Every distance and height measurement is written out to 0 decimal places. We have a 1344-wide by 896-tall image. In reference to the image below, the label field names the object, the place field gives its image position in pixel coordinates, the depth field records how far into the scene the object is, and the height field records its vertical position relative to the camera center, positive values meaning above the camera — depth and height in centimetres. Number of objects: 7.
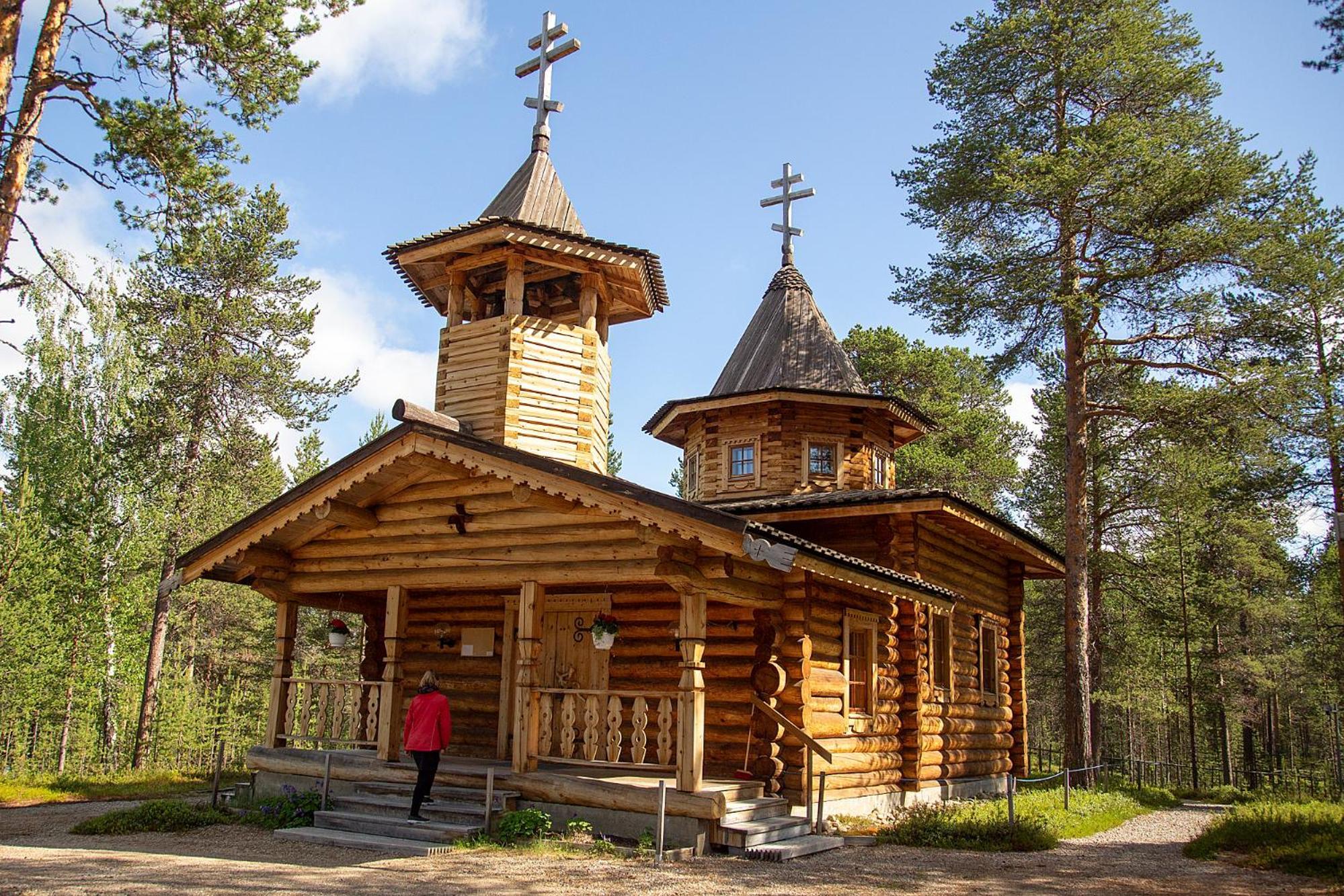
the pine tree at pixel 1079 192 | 1894 +927
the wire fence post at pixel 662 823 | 1007 -187
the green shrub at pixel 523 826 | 1090 -211
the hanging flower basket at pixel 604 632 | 1238 +12
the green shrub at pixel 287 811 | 1259 -233
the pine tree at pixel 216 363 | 2522 +710
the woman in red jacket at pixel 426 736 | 1152 -118
